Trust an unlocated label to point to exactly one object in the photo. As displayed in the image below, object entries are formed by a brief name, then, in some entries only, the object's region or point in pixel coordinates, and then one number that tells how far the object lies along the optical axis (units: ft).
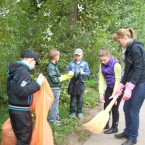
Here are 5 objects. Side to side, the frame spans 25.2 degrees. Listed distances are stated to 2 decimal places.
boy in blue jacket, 21.27
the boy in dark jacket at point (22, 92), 13.42
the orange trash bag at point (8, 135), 14.92
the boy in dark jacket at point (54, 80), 18.92
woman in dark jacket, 15.76
